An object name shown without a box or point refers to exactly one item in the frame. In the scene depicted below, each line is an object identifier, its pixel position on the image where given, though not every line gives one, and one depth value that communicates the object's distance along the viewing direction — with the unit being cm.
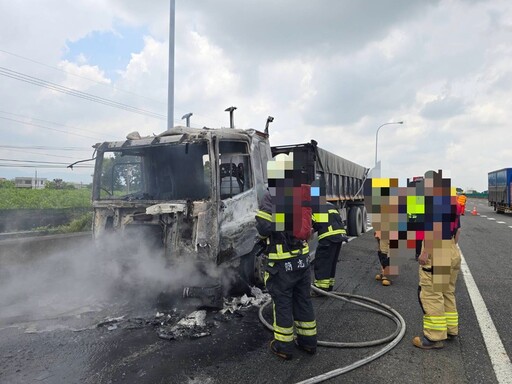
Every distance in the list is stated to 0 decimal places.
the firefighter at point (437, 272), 387
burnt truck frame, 495
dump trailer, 850
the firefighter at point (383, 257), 652
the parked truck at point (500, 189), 2318
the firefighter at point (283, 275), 375
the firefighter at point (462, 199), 563
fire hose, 335
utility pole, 1148
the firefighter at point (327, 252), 573
